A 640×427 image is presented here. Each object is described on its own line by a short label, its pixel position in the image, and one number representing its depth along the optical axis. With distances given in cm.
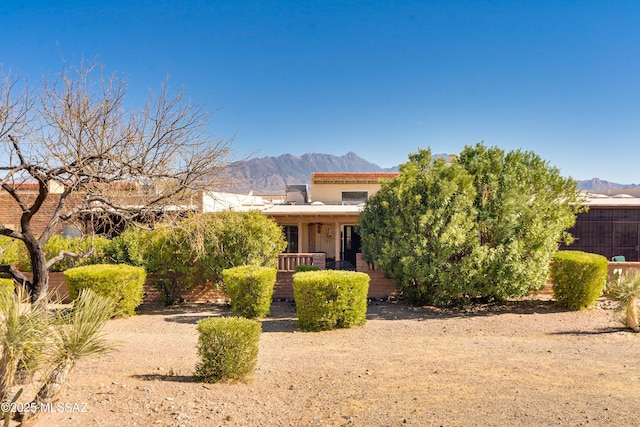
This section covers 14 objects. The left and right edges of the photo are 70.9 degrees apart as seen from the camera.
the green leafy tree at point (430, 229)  1115
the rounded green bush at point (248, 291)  1034
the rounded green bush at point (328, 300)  941
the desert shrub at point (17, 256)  1323
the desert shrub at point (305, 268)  1331
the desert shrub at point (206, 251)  1209
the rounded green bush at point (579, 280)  1116
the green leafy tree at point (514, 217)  1121
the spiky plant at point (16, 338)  417
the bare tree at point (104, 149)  676
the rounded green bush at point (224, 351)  571
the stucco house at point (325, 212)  1852
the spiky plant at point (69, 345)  445
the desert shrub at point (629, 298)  897
